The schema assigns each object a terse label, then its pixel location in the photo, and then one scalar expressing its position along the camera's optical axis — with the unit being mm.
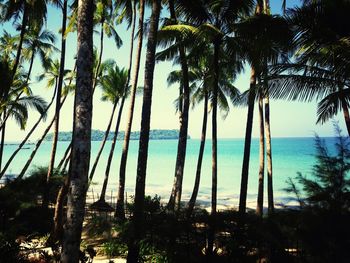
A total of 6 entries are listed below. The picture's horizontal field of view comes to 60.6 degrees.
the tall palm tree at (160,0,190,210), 11078
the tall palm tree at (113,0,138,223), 12122
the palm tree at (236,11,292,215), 7086
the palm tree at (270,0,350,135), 6227
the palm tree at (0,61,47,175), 11558
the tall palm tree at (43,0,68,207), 10875
